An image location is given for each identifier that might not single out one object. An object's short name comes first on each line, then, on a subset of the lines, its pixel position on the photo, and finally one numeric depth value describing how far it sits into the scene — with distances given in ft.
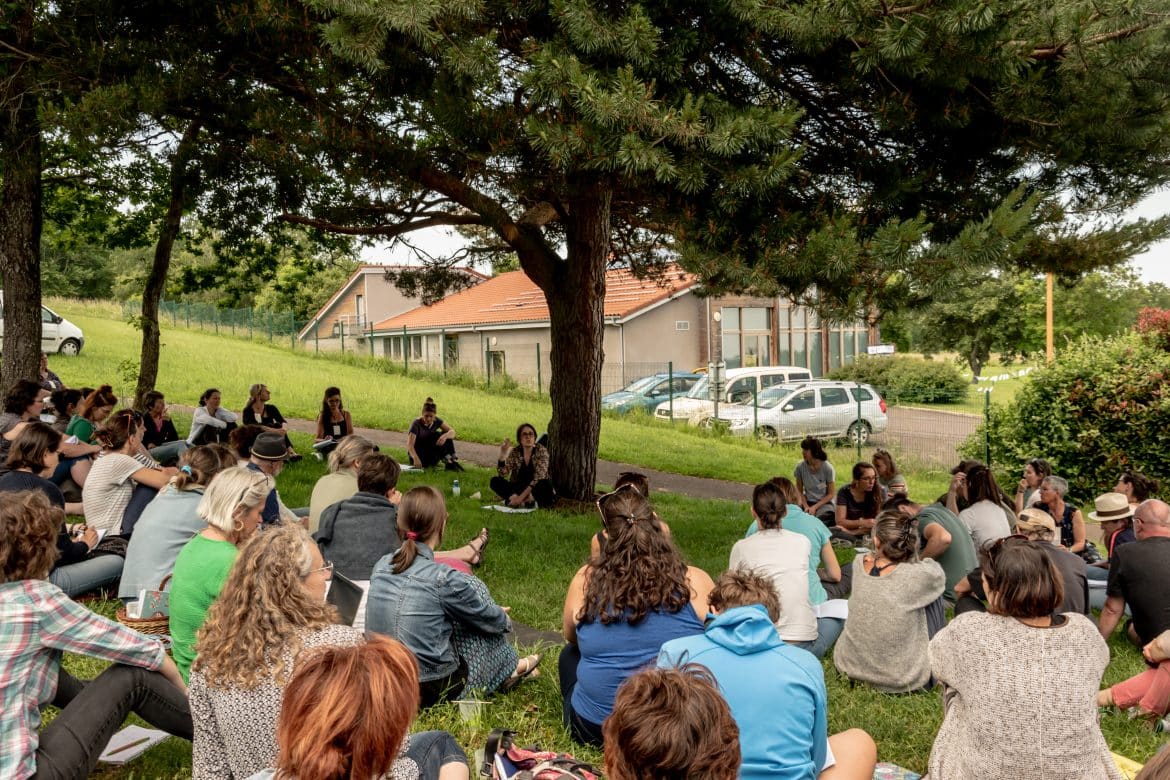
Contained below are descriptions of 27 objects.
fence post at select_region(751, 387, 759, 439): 67.05
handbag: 10.21
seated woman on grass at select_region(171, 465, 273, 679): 13.01
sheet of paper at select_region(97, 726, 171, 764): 12.95
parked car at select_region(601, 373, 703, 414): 76.54
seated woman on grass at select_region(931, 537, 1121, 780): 11.04
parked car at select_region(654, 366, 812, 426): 72.08
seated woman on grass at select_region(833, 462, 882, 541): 28.84
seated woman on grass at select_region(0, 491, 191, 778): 10.21
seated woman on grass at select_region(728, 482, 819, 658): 17.19
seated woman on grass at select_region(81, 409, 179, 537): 21.70
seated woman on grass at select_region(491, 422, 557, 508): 35.19
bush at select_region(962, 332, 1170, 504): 41.93
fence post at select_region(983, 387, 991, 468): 50.06
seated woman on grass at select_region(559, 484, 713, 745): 12.36
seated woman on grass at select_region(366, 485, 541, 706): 13.85
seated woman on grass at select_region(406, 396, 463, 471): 42.50
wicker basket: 15.67
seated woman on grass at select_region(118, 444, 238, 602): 16.88
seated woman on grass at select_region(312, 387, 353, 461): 42.55
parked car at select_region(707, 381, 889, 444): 66.03
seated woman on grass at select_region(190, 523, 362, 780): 9.92
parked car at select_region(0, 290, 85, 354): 84.94
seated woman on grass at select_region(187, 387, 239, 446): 37.50
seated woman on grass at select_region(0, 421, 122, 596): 18.70
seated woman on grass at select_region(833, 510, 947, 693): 16.02
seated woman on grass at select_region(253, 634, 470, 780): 6.72
